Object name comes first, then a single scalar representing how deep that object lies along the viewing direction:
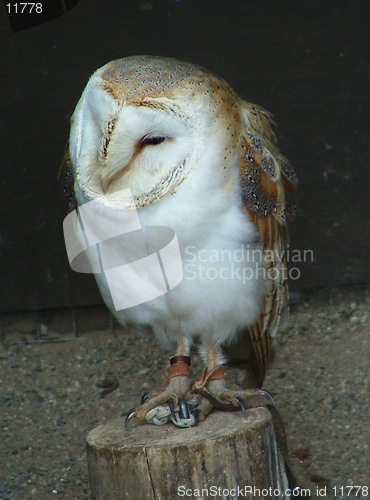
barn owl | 4.39
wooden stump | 4.37
